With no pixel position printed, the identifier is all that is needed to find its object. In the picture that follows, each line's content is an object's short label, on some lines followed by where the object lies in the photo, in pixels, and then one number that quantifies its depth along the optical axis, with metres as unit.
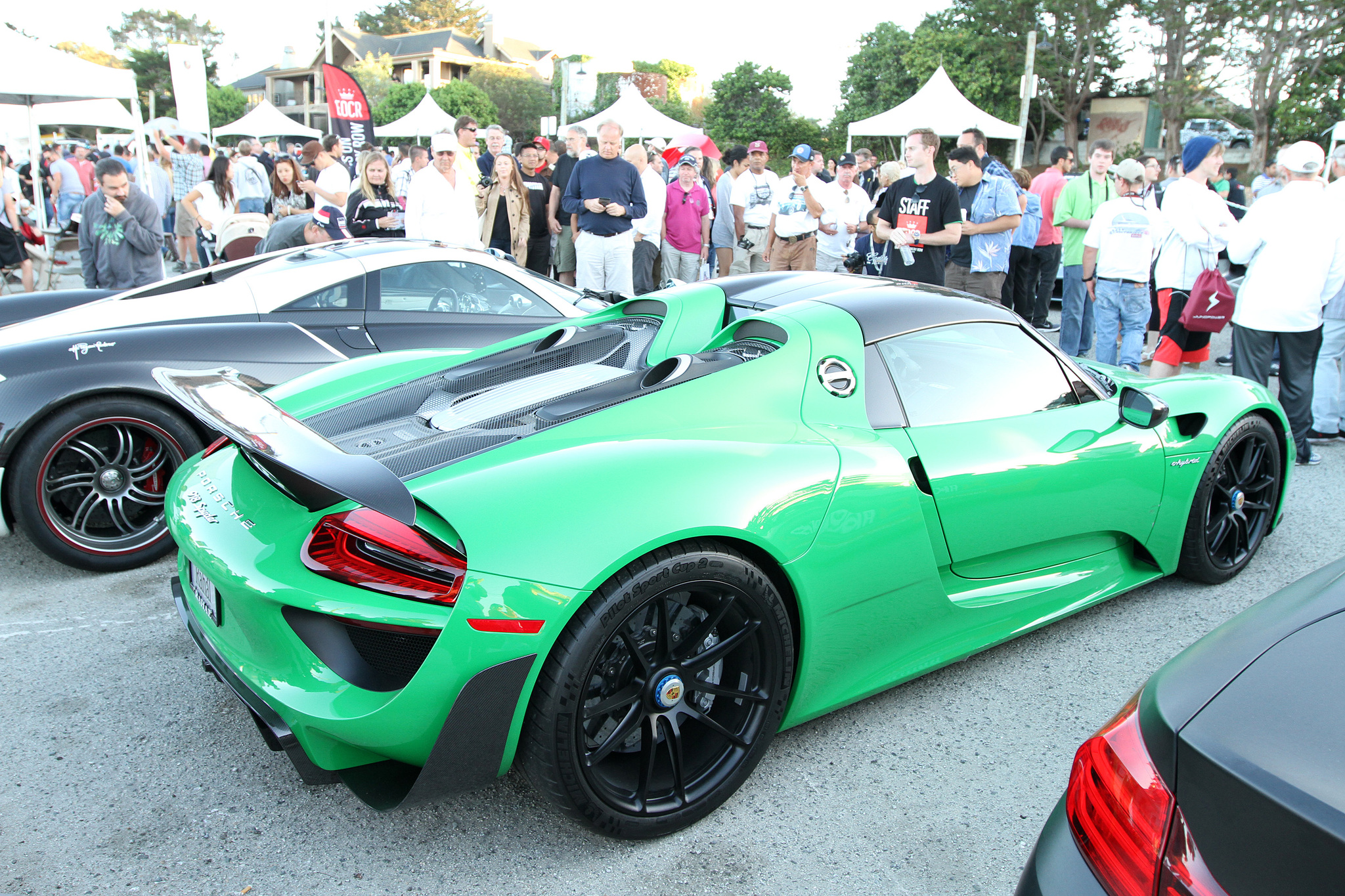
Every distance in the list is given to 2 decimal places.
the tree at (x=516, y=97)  61.59
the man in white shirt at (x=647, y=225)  8.80
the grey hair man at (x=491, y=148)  9.86
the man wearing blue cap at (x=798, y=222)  8.17
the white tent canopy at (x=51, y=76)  11.91
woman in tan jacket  8.45
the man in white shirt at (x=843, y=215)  8.73
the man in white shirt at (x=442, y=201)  6.95
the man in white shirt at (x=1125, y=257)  6.39
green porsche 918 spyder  1.84
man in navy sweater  7.66
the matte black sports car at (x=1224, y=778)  1.02
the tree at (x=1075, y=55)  41.75
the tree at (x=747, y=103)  47.09
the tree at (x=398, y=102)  51.22
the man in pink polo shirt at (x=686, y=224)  9.10
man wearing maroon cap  9.35
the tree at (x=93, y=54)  66.94
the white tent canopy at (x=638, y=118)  19.11
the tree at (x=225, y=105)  54.69
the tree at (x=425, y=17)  97.88
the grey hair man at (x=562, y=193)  9.02
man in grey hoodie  6.67
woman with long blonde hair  7.03
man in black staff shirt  6.20
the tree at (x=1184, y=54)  36.62
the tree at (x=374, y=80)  54.72
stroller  7.58
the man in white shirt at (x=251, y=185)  10.45
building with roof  74.94
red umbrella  13.29
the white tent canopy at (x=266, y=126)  26.41
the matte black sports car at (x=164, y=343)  3.43
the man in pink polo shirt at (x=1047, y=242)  8.75
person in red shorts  5.79
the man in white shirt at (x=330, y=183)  8.97
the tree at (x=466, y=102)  51.22
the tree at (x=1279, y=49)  32.66
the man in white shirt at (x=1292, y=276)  4.96
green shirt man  7.70
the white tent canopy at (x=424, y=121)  26.19
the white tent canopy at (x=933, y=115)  18.34
